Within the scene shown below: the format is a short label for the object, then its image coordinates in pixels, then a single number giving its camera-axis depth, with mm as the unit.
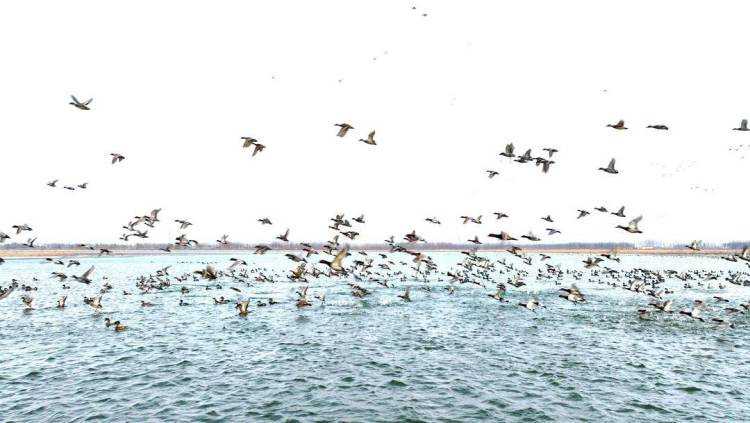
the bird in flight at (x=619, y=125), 19000
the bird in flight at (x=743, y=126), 18917
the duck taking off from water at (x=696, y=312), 30797
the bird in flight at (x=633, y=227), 21159
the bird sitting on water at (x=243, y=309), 36500
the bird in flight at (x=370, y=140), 20156
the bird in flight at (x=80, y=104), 17500
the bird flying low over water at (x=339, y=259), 15545
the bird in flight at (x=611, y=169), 19475
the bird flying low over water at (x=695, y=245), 25669
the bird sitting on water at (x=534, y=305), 31791
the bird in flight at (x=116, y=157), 21038
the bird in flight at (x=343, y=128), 17188
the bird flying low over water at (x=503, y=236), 20295
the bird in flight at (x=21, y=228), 25983
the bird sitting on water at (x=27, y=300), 38862
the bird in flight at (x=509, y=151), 19719
